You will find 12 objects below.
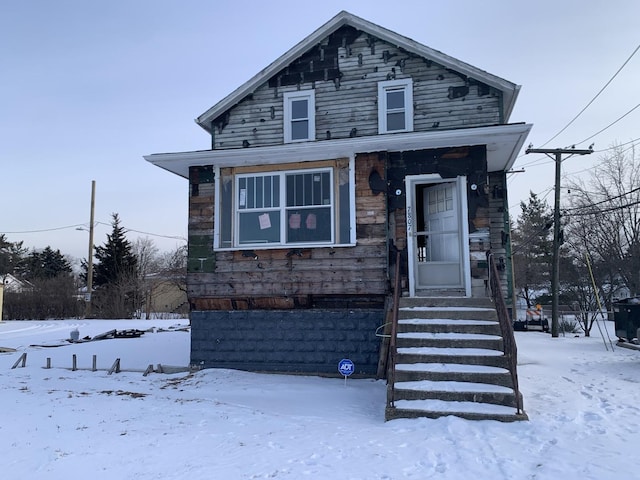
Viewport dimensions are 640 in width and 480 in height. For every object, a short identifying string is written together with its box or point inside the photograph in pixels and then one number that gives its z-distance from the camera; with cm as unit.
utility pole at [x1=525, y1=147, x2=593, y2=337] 1941
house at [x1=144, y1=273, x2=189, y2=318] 3582
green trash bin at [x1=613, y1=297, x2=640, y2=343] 1422
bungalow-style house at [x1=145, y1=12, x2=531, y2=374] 893
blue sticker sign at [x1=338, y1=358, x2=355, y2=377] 784
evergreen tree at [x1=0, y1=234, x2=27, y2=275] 4716
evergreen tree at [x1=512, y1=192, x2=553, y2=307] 4203
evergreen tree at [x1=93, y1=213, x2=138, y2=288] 3522
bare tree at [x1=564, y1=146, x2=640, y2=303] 2870
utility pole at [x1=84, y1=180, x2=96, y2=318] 2801
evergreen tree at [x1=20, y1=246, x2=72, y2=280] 4650
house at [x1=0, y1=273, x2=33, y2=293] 3446
